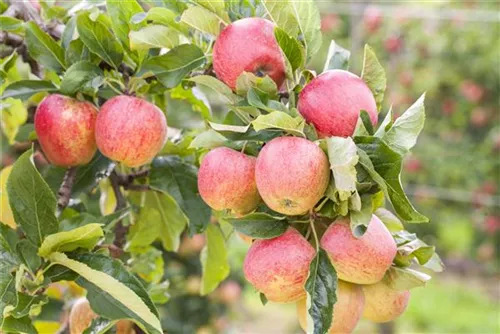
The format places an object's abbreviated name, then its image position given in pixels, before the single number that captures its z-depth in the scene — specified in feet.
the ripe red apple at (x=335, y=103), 4.85
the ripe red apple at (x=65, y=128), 5.29
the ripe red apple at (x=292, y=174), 4.75
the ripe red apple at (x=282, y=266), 4.86
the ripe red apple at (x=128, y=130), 5.20
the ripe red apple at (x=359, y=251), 4.85
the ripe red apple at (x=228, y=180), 4.92
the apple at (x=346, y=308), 4.95
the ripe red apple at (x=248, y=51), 4.97
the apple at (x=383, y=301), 5.03
